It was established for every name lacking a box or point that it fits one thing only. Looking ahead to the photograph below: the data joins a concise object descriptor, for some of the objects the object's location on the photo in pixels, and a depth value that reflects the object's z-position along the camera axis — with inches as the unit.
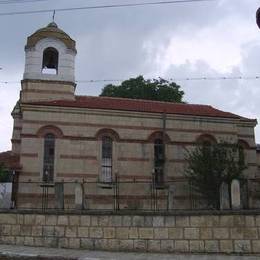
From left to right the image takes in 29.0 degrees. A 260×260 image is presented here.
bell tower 1322.6
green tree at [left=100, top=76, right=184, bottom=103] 1910.7
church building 1152.8
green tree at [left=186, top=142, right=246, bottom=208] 1066.7
